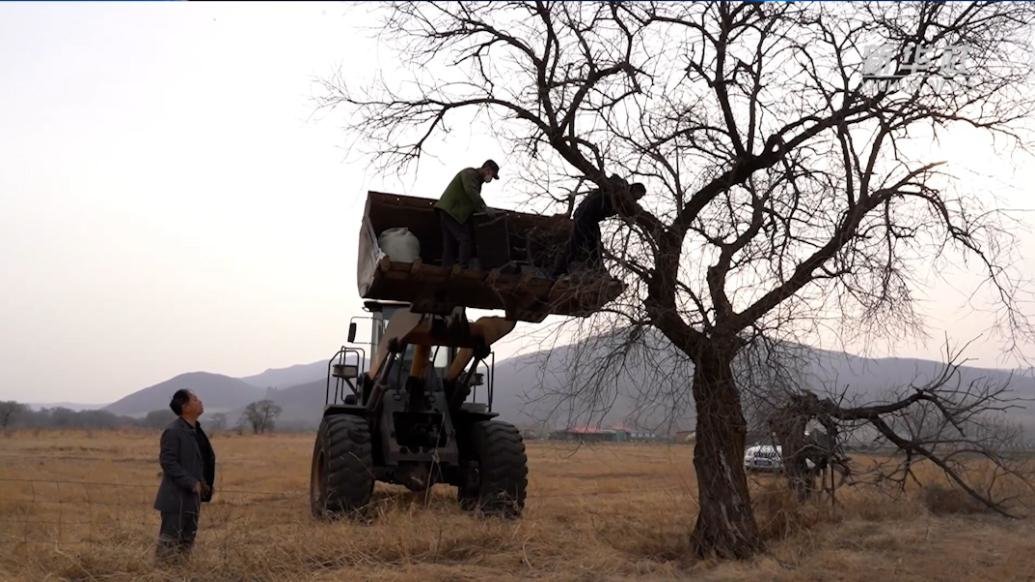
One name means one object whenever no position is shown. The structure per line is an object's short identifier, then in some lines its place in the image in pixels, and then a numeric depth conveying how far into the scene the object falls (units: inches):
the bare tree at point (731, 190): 321.7
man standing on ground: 297.3
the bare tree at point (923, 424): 371.9
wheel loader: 365.4
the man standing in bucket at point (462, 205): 360.2
